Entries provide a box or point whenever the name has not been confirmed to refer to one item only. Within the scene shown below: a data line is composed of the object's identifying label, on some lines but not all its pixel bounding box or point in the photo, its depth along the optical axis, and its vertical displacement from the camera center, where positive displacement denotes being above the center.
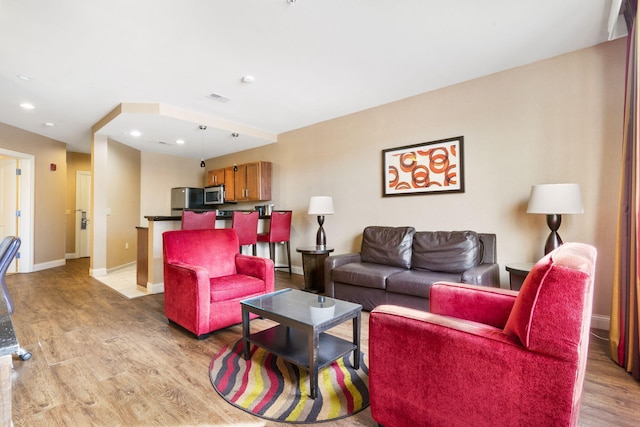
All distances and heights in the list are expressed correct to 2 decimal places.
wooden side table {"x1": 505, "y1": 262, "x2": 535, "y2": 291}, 2.52 -0.53
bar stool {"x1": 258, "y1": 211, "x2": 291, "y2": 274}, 4.70 -0.37
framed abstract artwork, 3.44 +0.50
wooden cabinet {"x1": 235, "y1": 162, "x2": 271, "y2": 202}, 5.44 +0.47
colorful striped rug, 1.60 -1.09
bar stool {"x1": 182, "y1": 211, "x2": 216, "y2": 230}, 3.75 -0.18
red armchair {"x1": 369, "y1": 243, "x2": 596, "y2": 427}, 0.99 -0.57
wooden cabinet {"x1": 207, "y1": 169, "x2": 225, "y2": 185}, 6.41 +0.64
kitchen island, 3.88 -0.63
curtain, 1.89 -0.19
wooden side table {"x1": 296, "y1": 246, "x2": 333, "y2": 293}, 3.96 -0.83
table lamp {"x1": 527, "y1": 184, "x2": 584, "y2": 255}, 2.46 +0.07
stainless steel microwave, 6.31 +0.24
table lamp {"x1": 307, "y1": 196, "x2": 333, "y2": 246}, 4.12 +0.02
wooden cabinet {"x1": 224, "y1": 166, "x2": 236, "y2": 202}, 6.09 +0.45
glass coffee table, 1.73 -0.77
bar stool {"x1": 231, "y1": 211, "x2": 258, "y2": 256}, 4.28 -0.28
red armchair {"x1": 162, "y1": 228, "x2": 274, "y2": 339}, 2.46 -0.67
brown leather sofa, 2.84 -0.62
